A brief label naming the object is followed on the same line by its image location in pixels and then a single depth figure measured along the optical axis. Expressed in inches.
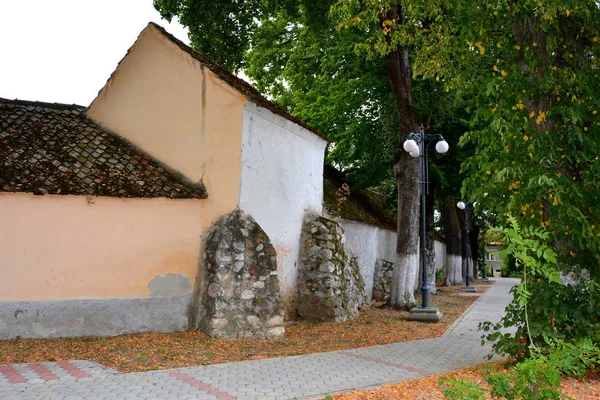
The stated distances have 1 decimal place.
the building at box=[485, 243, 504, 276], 3354.6
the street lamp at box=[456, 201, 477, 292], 1025.5
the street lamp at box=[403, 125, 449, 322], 550.0
